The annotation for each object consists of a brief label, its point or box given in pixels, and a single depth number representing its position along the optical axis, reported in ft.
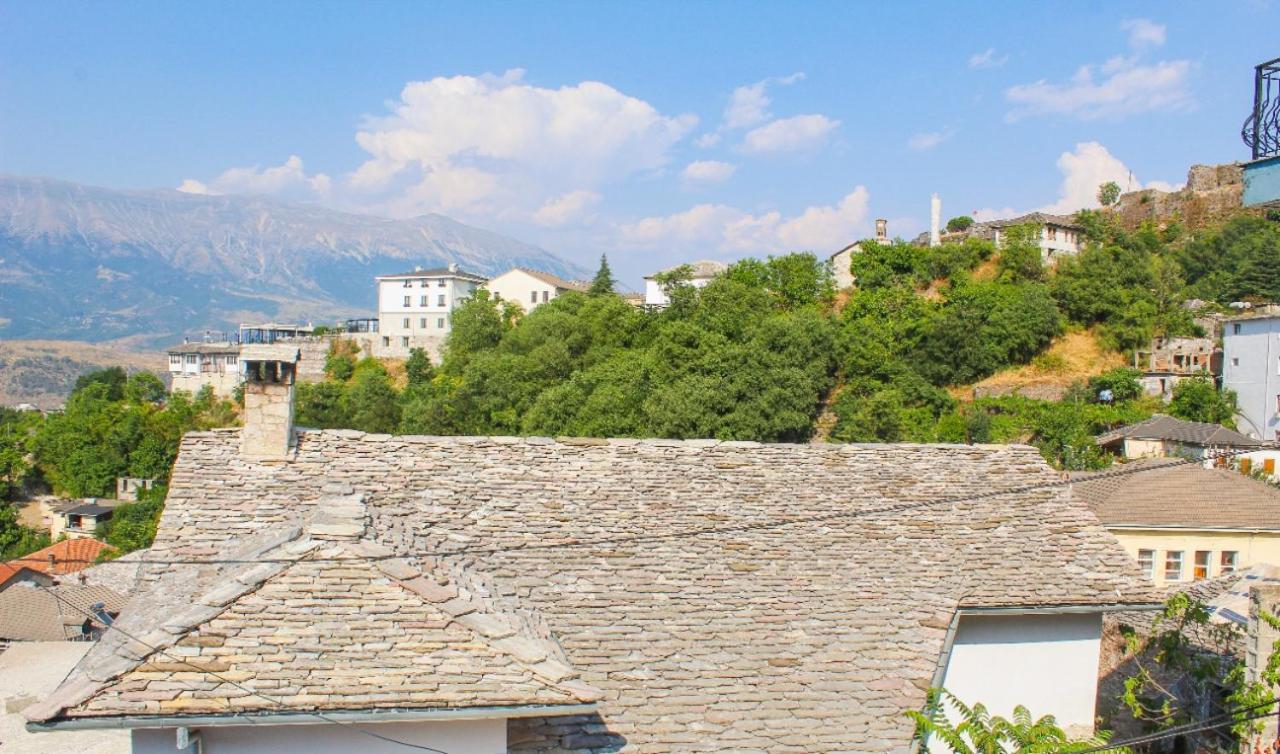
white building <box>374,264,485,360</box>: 295.48
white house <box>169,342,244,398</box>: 299.38
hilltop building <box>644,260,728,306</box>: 258.37
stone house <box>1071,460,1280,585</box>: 86.28
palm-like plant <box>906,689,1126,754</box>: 24.45
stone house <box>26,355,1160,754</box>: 20.97
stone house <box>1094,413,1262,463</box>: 126.00
